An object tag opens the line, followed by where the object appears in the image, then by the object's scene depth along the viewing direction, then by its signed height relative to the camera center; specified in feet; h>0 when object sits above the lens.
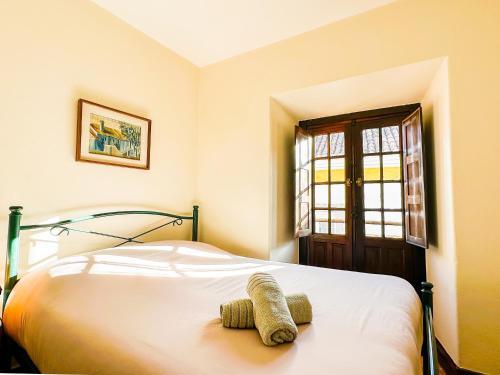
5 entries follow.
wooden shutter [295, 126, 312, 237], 9.21 +0.62
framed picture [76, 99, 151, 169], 6.28 +1.67
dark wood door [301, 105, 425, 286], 8.76 +0.12
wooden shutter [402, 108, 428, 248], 6.98 +0.57
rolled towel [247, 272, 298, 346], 2.90 -1.37
